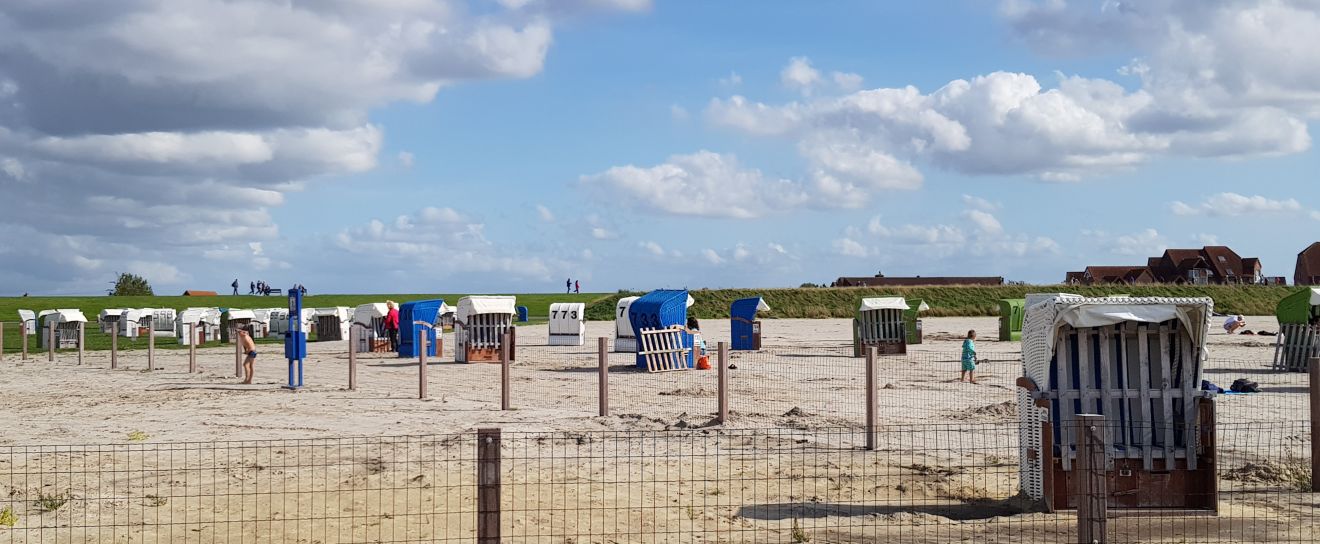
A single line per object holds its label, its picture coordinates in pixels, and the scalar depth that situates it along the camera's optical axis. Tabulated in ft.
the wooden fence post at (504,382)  65.36
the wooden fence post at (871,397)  48.03
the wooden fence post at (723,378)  55.71
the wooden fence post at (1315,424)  38.60
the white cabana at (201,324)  168.14
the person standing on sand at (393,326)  129.08
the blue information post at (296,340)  82.43
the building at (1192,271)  331.57
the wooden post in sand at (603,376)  61.41
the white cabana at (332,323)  171.73
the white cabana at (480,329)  112.78
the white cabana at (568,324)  140.67
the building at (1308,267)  332.80
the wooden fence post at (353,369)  80.28
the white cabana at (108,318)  184.65
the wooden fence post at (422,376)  72.01
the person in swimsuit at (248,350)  87.13
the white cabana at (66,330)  163.53
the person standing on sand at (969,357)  79.25
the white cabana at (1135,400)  34.63
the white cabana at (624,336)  124.16
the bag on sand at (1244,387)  71.10
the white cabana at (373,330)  134.92
